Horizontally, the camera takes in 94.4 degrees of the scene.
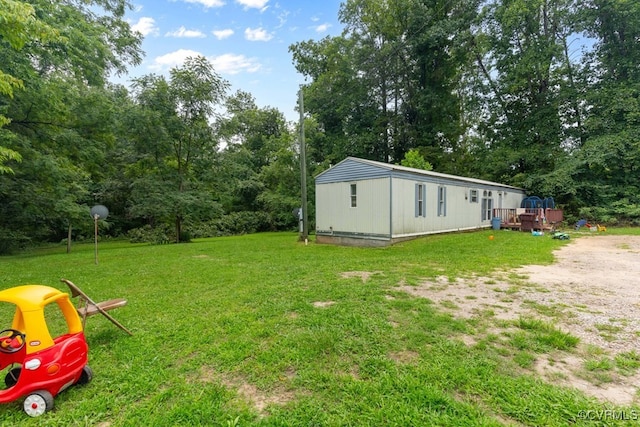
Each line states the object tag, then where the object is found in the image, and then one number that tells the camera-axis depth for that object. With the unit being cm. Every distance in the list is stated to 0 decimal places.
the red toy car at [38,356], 204
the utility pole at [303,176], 1212
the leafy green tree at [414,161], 1683
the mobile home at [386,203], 1013
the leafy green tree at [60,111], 714
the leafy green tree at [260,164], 1675
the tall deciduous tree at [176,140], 1386
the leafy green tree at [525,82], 1792
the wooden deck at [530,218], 1315
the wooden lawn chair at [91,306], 288
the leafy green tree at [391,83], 2117
